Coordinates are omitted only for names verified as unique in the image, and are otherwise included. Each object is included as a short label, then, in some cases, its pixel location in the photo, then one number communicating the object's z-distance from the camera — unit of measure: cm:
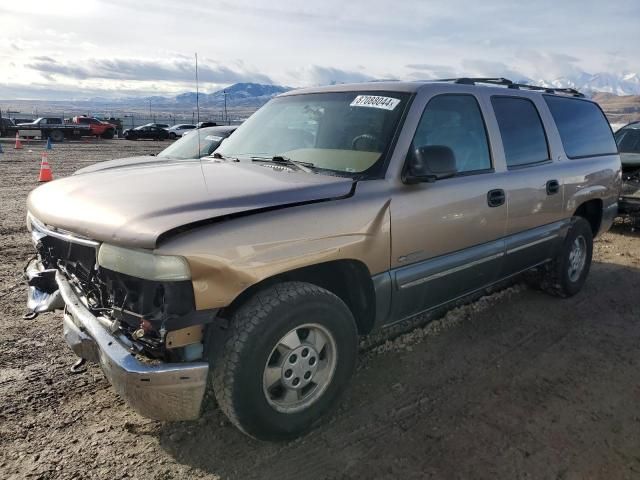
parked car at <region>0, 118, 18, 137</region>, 3023
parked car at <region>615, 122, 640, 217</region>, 790
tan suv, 234
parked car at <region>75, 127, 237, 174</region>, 819
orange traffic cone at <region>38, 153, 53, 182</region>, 1147
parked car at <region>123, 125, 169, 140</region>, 3644
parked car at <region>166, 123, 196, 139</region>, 3850
